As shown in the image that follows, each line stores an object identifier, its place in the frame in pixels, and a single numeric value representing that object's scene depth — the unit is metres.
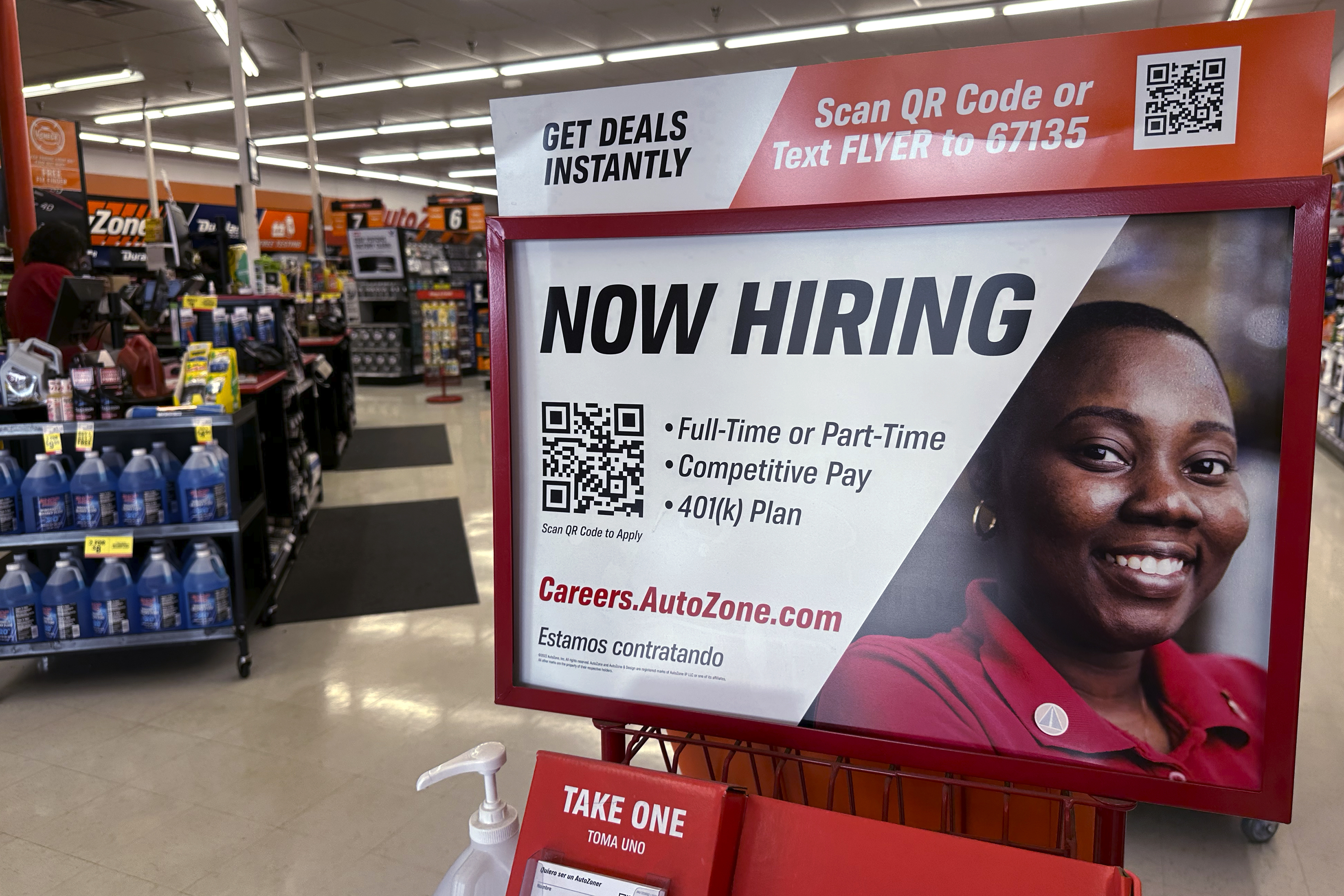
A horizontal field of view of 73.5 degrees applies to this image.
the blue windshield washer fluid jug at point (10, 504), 3.31
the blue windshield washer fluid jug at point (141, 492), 3.34
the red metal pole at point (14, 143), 5.18
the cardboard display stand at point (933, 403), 0.84
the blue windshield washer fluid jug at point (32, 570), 3.38
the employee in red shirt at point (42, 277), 3.82
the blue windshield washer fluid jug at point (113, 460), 3.46
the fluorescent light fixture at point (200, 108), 13.51
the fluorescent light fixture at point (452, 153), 18.33
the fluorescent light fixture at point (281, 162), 18.27
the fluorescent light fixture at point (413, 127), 15.55
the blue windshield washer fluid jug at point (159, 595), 3.37
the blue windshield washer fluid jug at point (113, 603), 3.35
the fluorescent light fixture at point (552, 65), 11.15
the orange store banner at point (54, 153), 6.56
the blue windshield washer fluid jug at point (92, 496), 3.32
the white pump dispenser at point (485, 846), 1.07
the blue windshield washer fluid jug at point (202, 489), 3.40
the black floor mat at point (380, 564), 4.33
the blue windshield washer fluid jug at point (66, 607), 3.32
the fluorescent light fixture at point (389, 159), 18.81
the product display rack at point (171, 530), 3.30
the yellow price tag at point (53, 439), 3.26
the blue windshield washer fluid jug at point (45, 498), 3.29
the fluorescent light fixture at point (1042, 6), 8.56
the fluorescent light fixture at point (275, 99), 12.80
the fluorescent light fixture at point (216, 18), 8.49
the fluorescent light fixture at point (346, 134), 15.91
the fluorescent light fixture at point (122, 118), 13.88
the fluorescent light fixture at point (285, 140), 16.43
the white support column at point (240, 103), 7.28
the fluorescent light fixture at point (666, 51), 10.59
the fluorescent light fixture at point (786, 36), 9.85
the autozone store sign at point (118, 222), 12.57
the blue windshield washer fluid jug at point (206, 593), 3.42
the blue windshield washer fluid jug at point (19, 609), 3.30
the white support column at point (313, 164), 10.98
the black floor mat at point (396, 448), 7.76
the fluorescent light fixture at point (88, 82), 11.46
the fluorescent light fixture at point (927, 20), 9.03
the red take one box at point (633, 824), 0.91
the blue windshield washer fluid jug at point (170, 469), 3.44
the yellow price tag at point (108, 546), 3.29
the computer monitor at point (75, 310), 3.54
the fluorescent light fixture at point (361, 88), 12.37
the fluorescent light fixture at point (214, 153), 17.27
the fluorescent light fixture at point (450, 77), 11.78
